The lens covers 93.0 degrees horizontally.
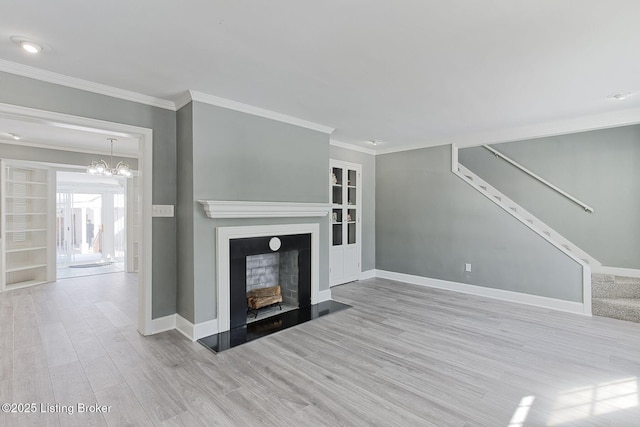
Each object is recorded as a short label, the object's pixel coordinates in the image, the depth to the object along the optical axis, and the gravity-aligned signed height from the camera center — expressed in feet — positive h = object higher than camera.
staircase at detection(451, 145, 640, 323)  12.41 -3.41
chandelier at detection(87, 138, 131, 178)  17.67 +2.69
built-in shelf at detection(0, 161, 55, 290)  17.34 -0.59
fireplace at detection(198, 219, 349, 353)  10.89 -2.63
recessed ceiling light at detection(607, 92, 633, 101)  10.36 +4.07
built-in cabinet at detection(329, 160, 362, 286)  17.60 -0.42
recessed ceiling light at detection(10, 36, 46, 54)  7.07 +4.12
